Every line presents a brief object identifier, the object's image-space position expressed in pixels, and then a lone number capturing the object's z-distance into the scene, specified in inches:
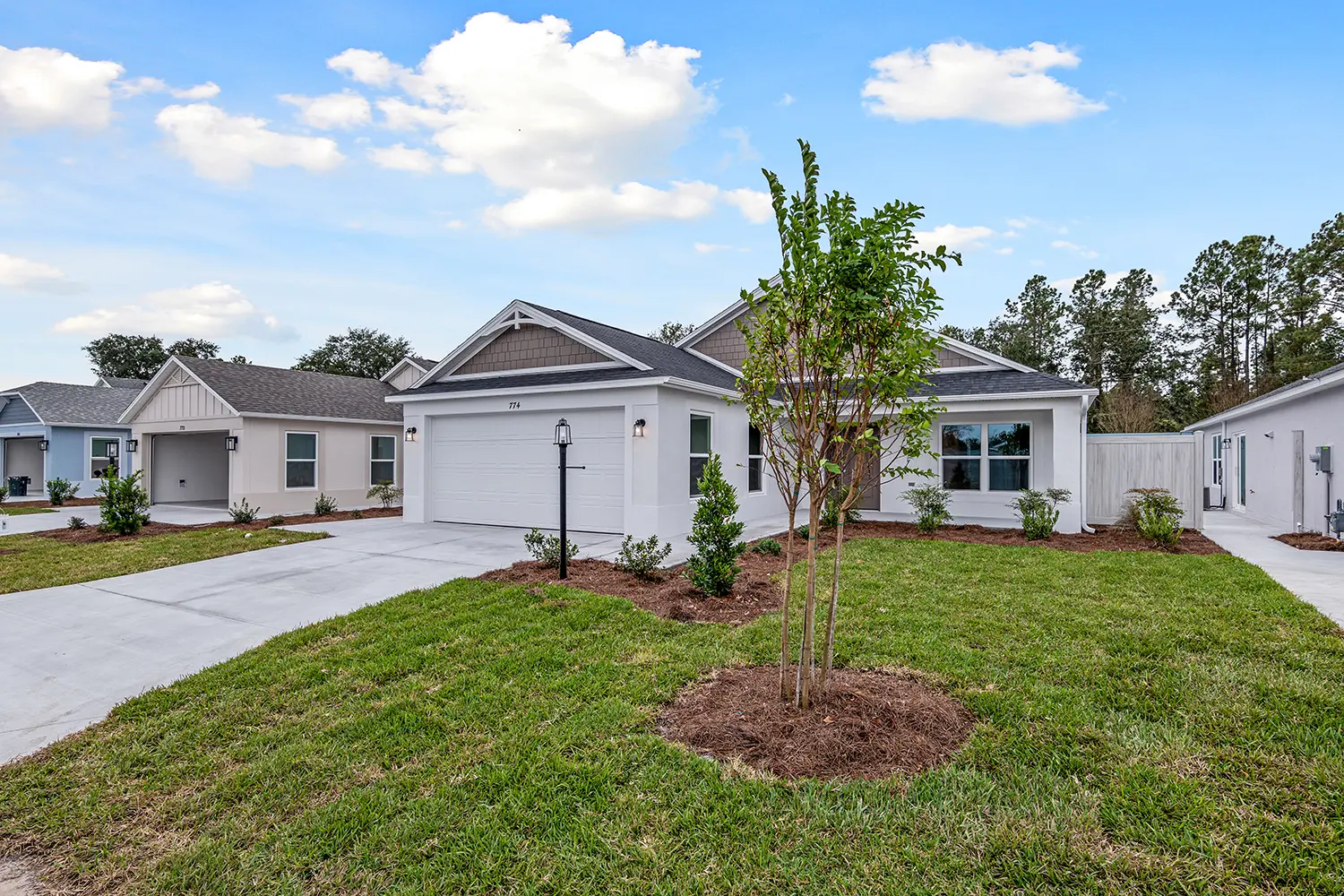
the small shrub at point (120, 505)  436.1
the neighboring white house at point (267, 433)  561.6
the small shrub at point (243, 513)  514.0
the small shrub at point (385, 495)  614.5
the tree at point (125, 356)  1863.9
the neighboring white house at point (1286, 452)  387.2
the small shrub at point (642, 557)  274.7
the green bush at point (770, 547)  345.4
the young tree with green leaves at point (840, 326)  120.0
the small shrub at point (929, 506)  418.0
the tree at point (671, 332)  1767.5
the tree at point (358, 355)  1578.5
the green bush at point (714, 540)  240.5
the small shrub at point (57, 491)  689.6
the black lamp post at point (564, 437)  280.1
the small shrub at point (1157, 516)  358.6
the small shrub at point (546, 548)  287.0
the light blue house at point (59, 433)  783.7
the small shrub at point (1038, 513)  392.5
